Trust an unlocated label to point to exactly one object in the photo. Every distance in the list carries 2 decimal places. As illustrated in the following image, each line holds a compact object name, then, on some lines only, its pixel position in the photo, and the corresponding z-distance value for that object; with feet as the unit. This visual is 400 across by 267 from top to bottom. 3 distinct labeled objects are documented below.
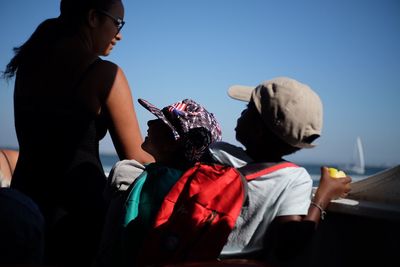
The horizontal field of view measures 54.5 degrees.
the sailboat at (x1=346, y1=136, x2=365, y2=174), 173.13
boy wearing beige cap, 4.51
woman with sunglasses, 5.64
